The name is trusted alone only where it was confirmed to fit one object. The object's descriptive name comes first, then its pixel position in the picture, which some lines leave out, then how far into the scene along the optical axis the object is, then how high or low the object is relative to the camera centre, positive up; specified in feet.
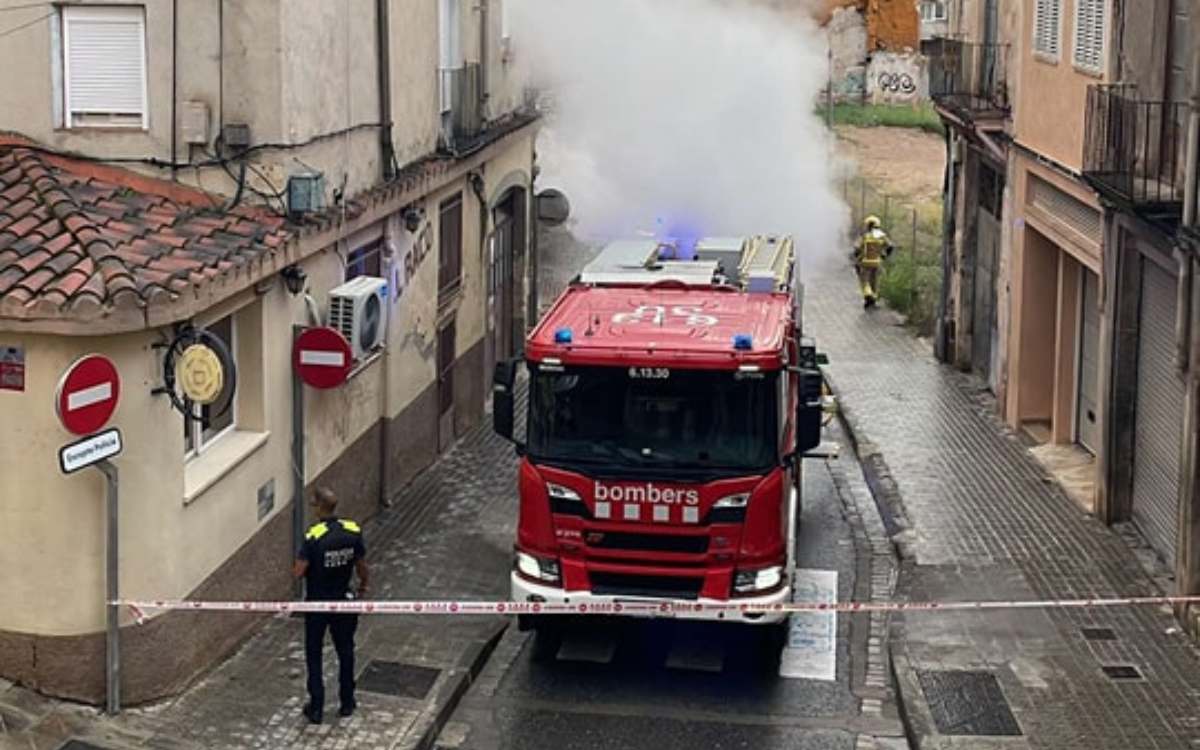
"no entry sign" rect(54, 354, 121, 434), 33.91 -6.17
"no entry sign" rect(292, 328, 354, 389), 46.73 -7.20
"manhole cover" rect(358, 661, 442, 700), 41.29 -14.34
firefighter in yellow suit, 106.73 -9.78
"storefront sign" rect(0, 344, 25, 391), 36.14 -5.95
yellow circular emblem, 37.70 -6.22
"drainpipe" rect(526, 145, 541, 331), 87.83 -7.97
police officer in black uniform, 38.11 -10.82
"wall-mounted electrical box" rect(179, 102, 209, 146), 44.14 -0.87
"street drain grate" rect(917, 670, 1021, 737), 39.32 -14.28
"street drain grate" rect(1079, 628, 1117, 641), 45.62 -14.10
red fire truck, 40.70 -8.71
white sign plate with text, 34.30 -7.40
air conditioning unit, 48.80 -6.27
